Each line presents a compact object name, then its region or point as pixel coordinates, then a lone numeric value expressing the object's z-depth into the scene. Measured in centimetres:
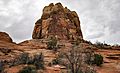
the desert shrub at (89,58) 1094
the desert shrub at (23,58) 1033
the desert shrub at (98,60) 1099
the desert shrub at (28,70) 889
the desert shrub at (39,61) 983
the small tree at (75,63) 883
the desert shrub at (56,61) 1047
